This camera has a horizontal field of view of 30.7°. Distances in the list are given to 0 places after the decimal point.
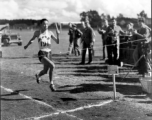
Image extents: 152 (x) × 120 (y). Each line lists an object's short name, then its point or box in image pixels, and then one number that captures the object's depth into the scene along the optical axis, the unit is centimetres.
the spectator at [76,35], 1484
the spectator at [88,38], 1201
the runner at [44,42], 637
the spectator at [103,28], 1287
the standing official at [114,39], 1095
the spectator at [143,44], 841
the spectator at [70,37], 1534
